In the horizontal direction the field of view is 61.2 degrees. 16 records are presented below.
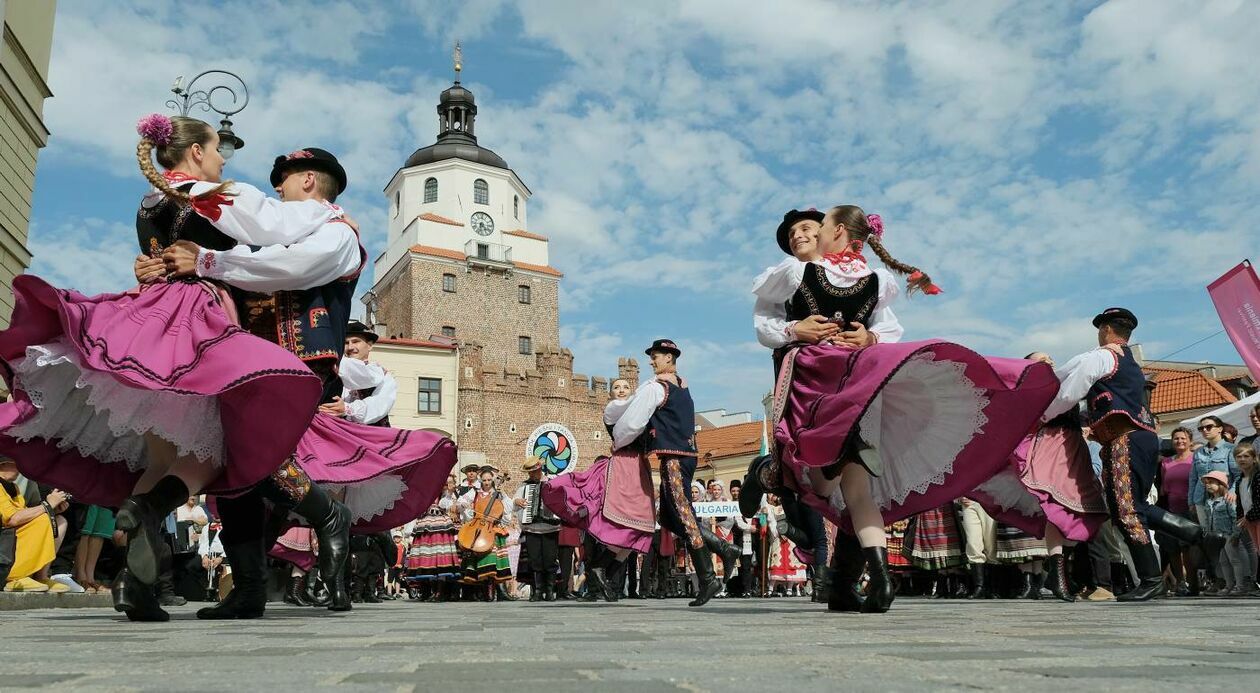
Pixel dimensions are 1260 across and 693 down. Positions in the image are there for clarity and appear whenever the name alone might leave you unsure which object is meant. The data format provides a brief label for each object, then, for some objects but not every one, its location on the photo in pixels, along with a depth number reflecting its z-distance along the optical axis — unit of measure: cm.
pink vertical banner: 1070
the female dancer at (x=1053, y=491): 668
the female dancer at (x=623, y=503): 783
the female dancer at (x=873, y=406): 436
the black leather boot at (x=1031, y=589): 898
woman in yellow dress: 753
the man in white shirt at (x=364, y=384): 678
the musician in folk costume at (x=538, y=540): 1198
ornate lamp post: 1055
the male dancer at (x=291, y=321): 416
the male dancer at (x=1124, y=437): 638
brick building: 4800
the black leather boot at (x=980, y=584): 956
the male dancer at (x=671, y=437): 680
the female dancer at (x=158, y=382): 375
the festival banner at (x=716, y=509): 1434
